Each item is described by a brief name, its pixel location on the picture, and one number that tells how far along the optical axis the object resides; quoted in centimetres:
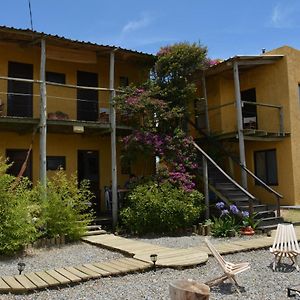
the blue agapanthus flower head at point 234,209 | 1320
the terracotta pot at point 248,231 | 1270
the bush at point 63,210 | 1152
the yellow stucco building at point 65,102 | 1409
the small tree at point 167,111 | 1404
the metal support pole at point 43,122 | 1288
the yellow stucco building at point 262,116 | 1653
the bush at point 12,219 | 971
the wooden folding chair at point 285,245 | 869
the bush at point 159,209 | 1263
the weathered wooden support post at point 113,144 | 1406
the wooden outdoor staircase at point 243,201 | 1349
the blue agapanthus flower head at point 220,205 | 1314
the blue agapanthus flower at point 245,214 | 1318
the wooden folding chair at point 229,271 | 696
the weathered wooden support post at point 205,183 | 1422
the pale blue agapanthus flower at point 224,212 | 1295
